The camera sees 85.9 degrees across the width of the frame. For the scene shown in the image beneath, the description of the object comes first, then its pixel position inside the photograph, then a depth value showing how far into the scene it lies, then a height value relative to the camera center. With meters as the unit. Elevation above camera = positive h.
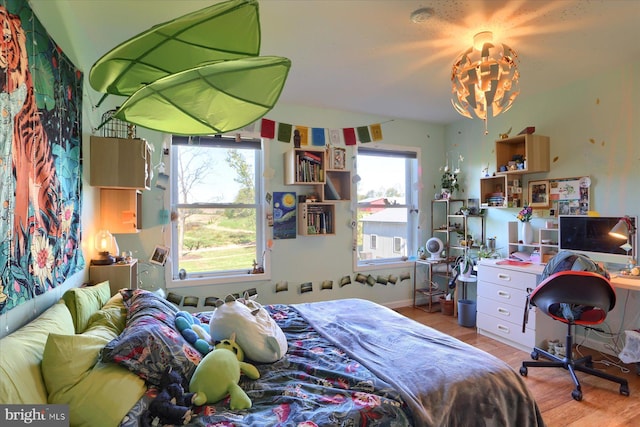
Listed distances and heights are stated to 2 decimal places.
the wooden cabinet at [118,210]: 2.62 -0.02
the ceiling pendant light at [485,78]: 2.04 +0.77
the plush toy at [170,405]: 1.18 -0.71
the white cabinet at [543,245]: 3.30 -0.40
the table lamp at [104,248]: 2.39 -0.29
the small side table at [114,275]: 2.32 -0.46
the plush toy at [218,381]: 1.33 -0.69
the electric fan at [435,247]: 4.24 -0.52
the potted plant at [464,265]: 3.99 -0.70
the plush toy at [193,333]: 1.63 -0.64
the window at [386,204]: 4.22 +0.02
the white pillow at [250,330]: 1.67 -0.63
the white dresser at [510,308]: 2.99 -0.97
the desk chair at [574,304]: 2.30 -0.71
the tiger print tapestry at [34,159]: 1.16 +0.21
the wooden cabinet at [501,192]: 3.60 +0.15
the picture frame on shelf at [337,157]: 3.84 +0.55
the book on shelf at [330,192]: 3.82 +0.16
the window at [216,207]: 3.35 +0.00
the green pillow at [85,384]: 1.08 -0.58
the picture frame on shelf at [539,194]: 3.39 +0.11
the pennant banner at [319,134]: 3.57 +0.80
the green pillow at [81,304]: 1.63 -0.48
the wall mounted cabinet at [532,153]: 3.33 +0.51
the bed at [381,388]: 1.27 -0.76
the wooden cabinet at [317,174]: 3.51 +0.34
